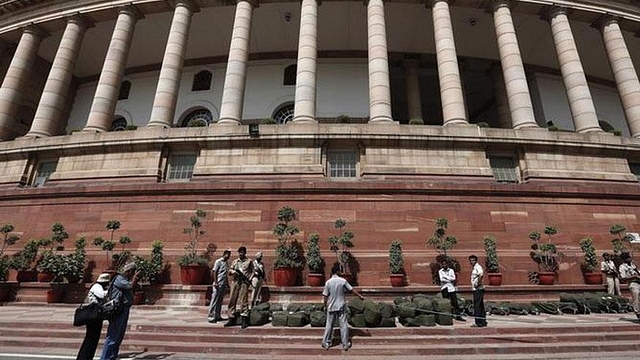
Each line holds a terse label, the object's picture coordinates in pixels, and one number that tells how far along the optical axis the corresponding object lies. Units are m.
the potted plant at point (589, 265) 11.40
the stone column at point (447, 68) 15.39
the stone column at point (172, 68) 15.98
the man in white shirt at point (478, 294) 7.96
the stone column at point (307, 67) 15.20
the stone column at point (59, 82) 17.44
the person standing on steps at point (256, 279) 8.88
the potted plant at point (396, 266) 10.89
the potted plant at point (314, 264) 10.75
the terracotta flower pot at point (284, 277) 10.75
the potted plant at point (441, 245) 11.25
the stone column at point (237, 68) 15.62
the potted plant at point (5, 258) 11.49
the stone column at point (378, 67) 15.27
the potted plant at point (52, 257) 11.19
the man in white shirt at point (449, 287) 9.20
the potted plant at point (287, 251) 10.77
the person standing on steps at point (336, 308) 6.66
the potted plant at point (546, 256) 11.25
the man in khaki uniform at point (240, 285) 7.85
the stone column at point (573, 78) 16.17
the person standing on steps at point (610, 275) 11.11
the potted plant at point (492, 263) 11.03
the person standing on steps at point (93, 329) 5.29
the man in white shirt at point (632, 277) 8.19
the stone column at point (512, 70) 15.69
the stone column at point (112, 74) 16.58
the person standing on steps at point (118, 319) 5.57
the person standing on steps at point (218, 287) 8.27
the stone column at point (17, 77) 18.69
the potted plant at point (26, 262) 11.77
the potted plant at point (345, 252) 11.17
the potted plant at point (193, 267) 10.97
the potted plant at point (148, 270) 10.79
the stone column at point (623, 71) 16.97
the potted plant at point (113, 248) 11.35
